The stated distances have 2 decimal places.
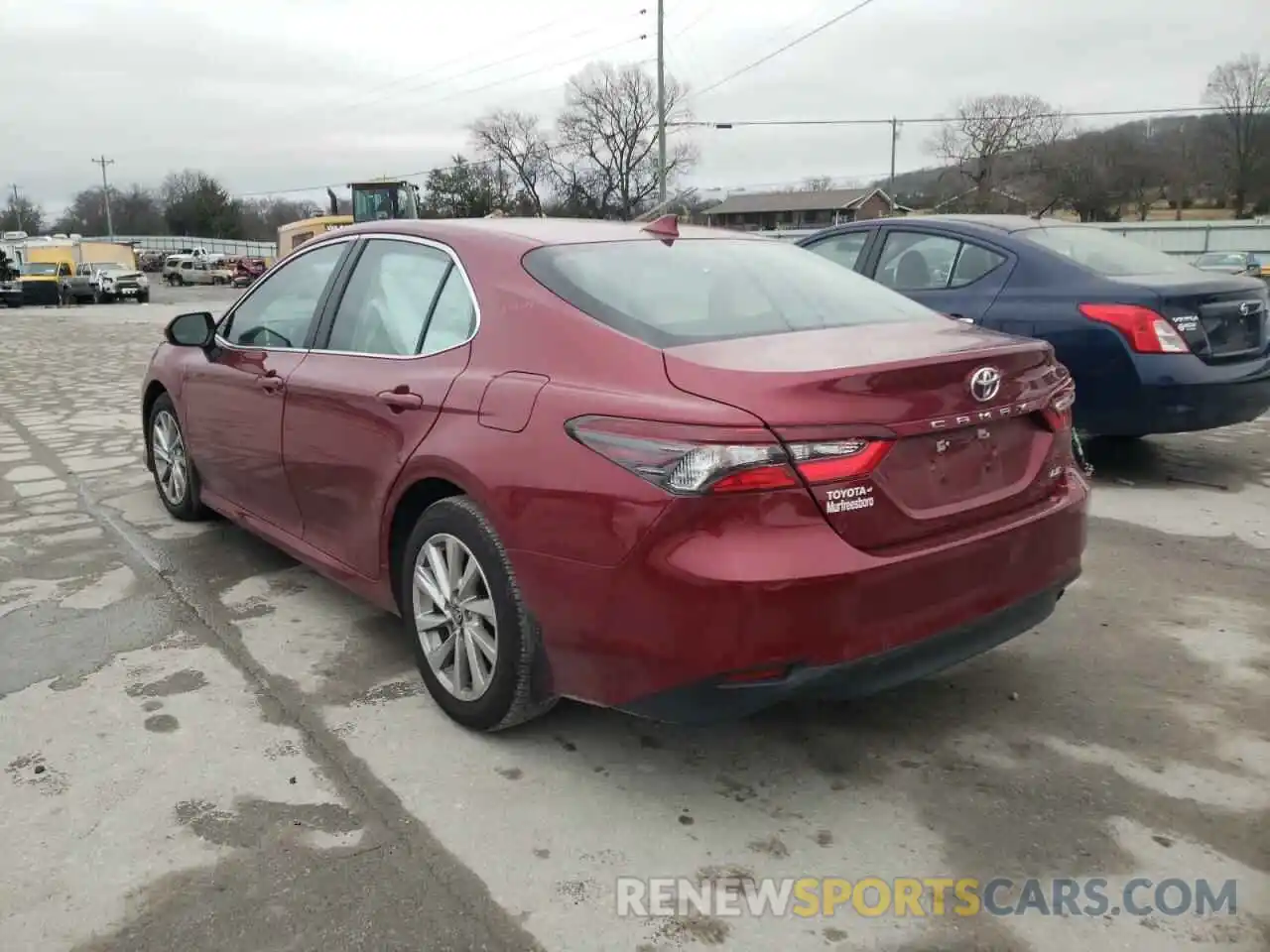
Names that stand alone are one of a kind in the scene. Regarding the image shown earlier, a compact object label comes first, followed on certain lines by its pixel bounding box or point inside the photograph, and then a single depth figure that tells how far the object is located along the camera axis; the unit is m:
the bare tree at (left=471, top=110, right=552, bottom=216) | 70.88
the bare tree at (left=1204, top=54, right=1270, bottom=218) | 53.22
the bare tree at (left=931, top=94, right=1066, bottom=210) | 64.19
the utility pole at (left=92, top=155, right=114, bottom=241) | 102.38
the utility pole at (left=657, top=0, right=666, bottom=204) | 34.22
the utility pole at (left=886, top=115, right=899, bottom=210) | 60.20
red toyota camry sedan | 2.42
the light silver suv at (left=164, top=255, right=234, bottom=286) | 58.25
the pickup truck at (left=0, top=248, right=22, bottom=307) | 37.94
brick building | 88.56
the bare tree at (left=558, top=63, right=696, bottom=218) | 65.81
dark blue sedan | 5.54
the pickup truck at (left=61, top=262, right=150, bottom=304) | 37.75
